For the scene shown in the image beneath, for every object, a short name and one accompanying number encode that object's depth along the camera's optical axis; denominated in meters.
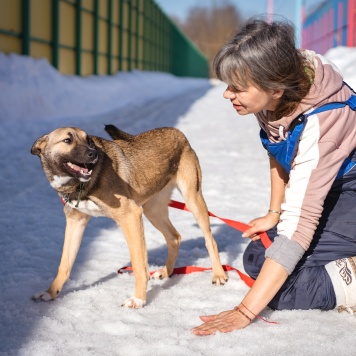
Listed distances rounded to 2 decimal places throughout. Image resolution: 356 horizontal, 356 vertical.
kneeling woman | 2.63
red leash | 3.38
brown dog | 3.21
